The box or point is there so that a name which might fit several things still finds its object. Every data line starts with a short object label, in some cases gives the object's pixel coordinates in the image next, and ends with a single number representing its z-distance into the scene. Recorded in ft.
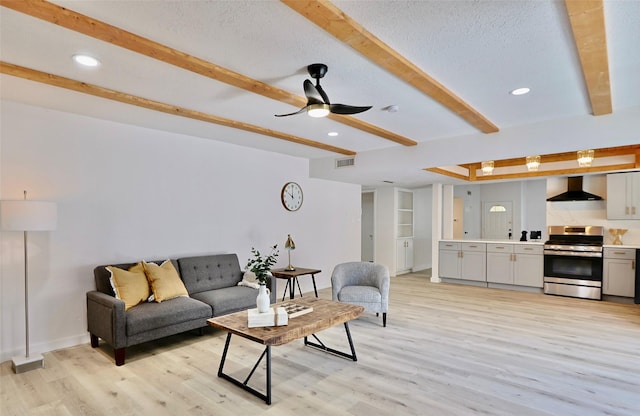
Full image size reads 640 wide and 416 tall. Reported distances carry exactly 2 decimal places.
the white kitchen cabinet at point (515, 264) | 21.07
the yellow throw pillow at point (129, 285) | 11.25
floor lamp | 9.62
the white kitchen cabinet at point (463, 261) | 23.07
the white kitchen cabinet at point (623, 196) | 19.21
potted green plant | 9.68
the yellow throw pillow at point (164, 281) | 12.08
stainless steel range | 19.22
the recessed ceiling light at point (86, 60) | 7.79
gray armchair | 14.20
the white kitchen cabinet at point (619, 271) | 18.31
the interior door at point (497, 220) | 30.22
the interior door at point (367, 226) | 29.43
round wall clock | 19.22
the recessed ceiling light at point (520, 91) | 9.82
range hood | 20.83
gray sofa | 10.35
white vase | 9.67
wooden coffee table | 8.46
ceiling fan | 8.23
